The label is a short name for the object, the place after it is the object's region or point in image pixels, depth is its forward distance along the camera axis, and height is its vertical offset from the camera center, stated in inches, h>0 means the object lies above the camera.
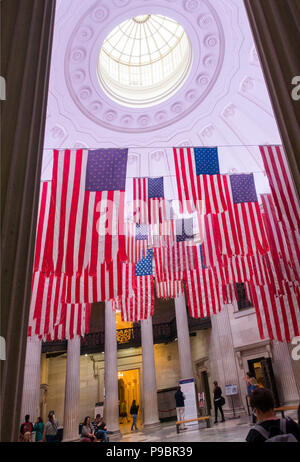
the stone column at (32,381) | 516.2 +19.7
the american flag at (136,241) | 383.9 +166.2
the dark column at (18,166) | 91.1 +71.5
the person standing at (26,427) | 386.0 -35.6
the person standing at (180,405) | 495.9 -29.3
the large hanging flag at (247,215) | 343.6 +159.1
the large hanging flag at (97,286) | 338.2 +99.6
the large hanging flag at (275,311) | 378.0 +71.5
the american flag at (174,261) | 431.5 +149.4
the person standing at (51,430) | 388.8 -40.2
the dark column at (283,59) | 118.0 +114.9
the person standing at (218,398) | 502.9 -23.5
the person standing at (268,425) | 87.7 -12.0
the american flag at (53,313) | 352.8 +82.7
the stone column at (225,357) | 599.8 +42.4
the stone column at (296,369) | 524.1 +9.9
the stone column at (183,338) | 608.1 +81.8
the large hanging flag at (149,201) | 375.6 +195.1
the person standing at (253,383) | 362.1 -4.3
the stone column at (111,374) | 575.2 +25.3
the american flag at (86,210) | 275.6 +140.4
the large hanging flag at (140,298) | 459.8 +114.8
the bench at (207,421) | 422.4 -47.2
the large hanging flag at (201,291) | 430.3 +110.2
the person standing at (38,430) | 452.6 -46.4
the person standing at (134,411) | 653.2 -43.5
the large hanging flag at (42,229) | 320.5 +155.8
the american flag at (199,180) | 329.1 +187.9
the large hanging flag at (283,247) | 361.6 +133.1
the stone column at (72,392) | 550.9 -1.0
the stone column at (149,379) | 605.2 +12.1
